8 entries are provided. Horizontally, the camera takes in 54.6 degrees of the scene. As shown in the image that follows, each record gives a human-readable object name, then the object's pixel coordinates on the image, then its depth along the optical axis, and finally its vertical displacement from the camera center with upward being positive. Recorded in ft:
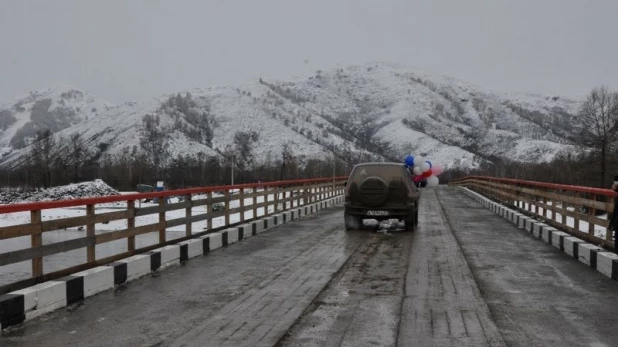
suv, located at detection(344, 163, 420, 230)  47.88 -2.19
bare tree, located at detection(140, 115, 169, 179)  586.45 +21.71
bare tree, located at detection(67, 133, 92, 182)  480.52 +12.54
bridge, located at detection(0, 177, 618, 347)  17.71 -4.88
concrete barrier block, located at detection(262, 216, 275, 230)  51.05 -4.70
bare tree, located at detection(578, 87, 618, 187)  208.95 +16.65
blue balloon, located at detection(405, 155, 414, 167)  119.79 +1.39
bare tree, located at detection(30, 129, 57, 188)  397.80 +8.82
